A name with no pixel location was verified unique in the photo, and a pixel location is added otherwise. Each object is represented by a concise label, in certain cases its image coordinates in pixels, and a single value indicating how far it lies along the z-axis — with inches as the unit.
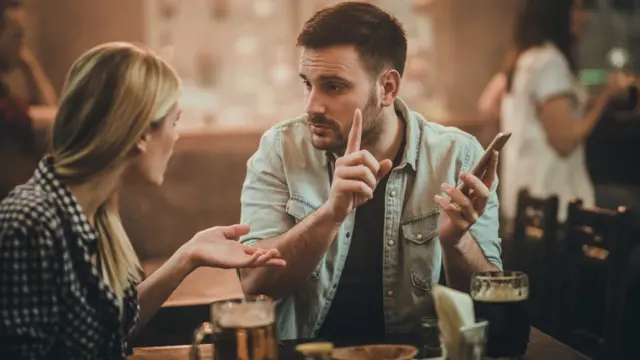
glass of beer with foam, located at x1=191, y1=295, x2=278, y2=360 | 76.8
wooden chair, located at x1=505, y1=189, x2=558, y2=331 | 123.0
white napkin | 76.8
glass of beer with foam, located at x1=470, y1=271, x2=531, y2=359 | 81.6
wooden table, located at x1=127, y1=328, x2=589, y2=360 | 85.1
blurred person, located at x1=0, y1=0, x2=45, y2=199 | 143.2
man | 95.9
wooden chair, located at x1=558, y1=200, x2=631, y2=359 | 108.9
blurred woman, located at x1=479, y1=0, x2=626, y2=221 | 148.8
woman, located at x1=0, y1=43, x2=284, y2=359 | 77.3
